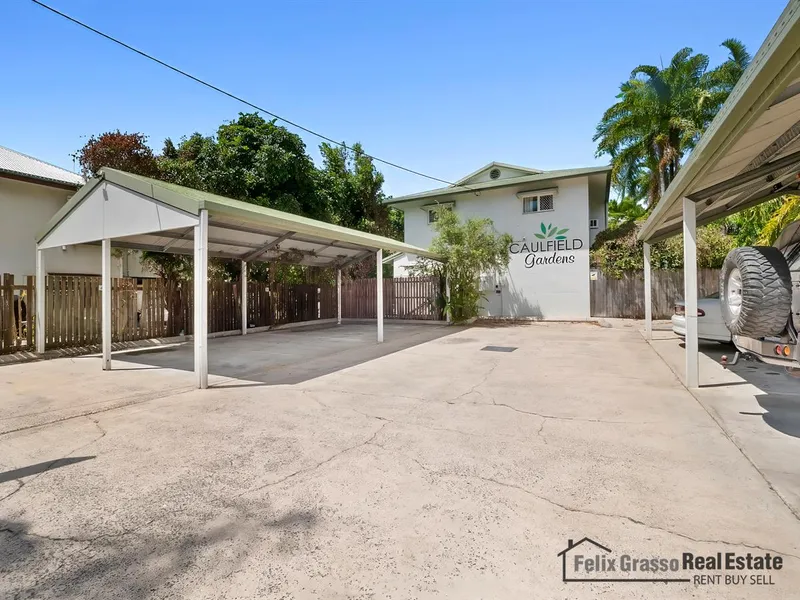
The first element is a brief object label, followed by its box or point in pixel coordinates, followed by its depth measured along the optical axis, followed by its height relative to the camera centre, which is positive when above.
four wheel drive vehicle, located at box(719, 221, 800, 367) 3.79 -0.07
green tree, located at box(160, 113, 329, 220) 17.59 +6.16
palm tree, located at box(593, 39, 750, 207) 19.69 +9.40
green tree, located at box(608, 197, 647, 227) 33.22 +7.60
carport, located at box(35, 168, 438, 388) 6.02 +1.49
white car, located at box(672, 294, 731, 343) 7.94 -0.47
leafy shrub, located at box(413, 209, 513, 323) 15.62 +1.69
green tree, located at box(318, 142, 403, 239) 25.53 +7.02
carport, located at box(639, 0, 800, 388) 2.75 +1.58
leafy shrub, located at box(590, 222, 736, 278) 16.00 +1.86
